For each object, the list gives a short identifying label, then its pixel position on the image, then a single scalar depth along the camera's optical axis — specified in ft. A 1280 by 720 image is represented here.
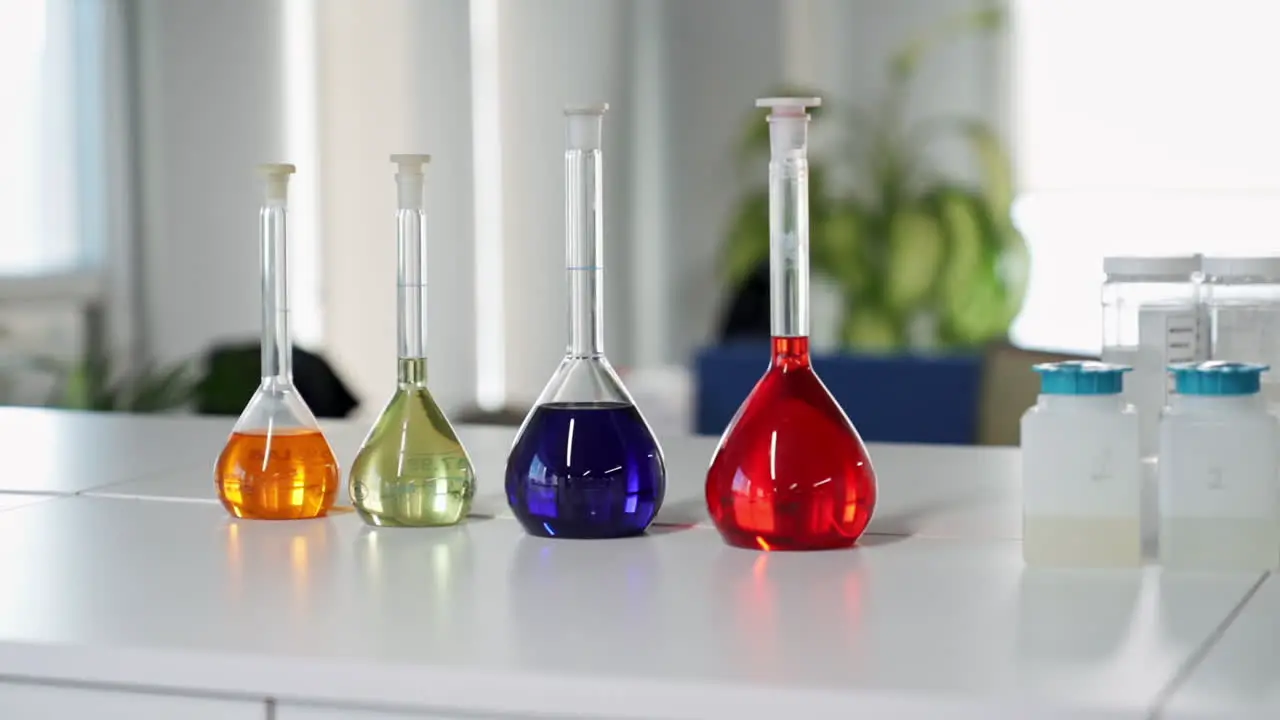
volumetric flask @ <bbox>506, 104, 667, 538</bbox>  6.20
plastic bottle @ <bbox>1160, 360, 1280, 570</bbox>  5.79
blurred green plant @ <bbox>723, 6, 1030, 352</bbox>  27.27
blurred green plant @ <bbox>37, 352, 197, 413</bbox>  19.15
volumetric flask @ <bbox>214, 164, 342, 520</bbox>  6.50
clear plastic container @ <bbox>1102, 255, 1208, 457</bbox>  6.82
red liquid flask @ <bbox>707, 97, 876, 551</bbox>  6.07
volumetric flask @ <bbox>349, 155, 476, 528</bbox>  6.36
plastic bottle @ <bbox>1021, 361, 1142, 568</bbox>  5.84
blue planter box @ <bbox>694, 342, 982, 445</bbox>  15.19
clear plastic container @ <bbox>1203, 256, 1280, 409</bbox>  6.73
